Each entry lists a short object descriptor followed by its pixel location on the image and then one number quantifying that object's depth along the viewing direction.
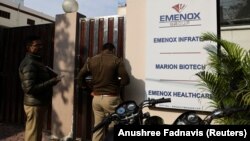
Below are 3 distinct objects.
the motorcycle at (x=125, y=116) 2.58
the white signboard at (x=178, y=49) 4.66
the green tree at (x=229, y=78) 3.92
